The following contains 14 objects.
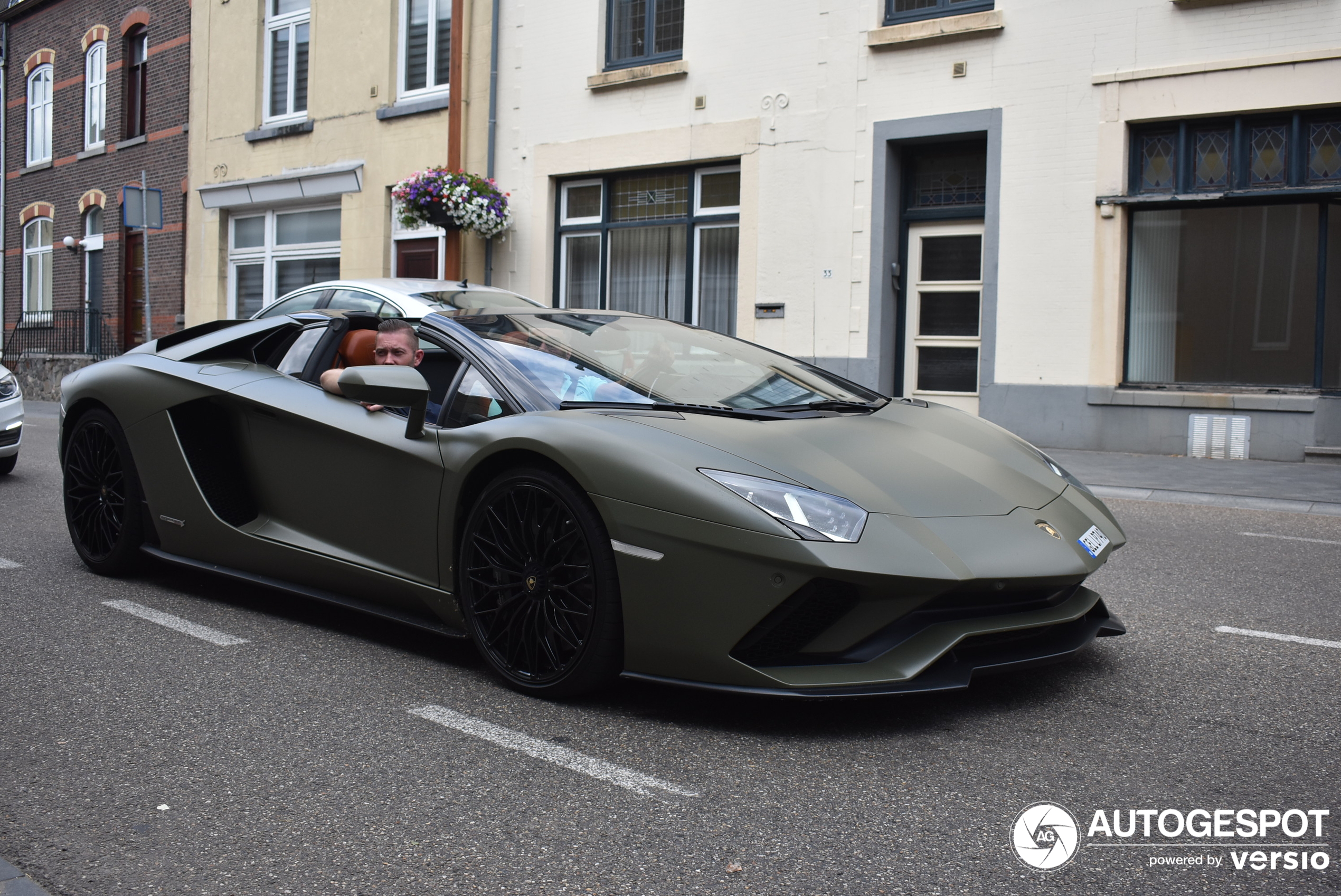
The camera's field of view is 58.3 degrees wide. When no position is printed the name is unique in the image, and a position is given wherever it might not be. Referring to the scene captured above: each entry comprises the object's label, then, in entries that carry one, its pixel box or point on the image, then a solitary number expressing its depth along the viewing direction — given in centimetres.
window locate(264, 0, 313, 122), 2005
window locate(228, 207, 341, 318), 1973
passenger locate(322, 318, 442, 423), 434
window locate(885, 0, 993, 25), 1282
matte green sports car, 318
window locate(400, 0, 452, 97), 1775
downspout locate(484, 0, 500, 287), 1677
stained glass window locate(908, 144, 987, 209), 1324
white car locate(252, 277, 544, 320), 841
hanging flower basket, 1592
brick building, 2266
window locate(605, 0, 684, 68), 1526
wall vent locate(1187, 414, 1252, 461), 1141
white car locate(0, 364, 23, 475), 927
